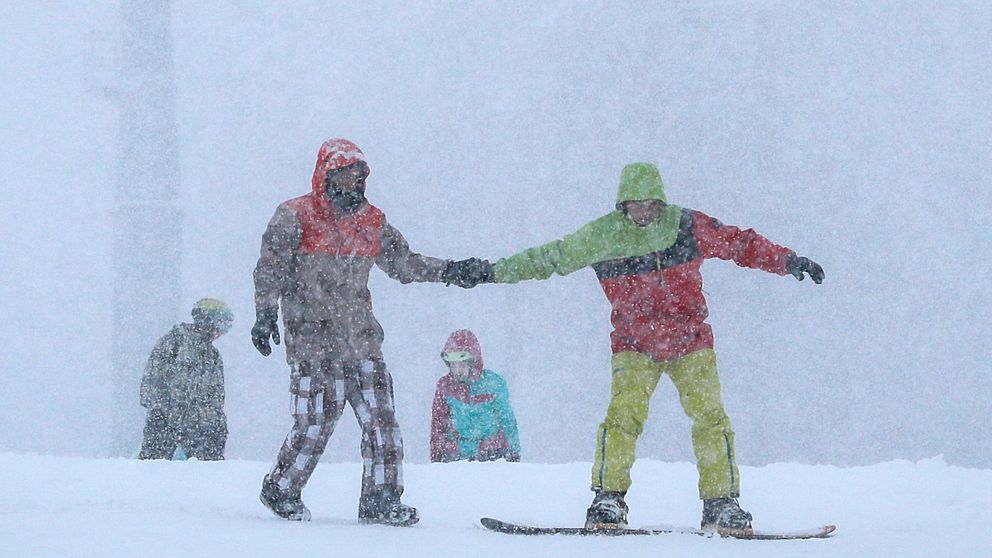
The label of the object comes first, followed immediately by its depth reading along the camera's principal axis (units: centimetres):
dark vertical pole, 4847
